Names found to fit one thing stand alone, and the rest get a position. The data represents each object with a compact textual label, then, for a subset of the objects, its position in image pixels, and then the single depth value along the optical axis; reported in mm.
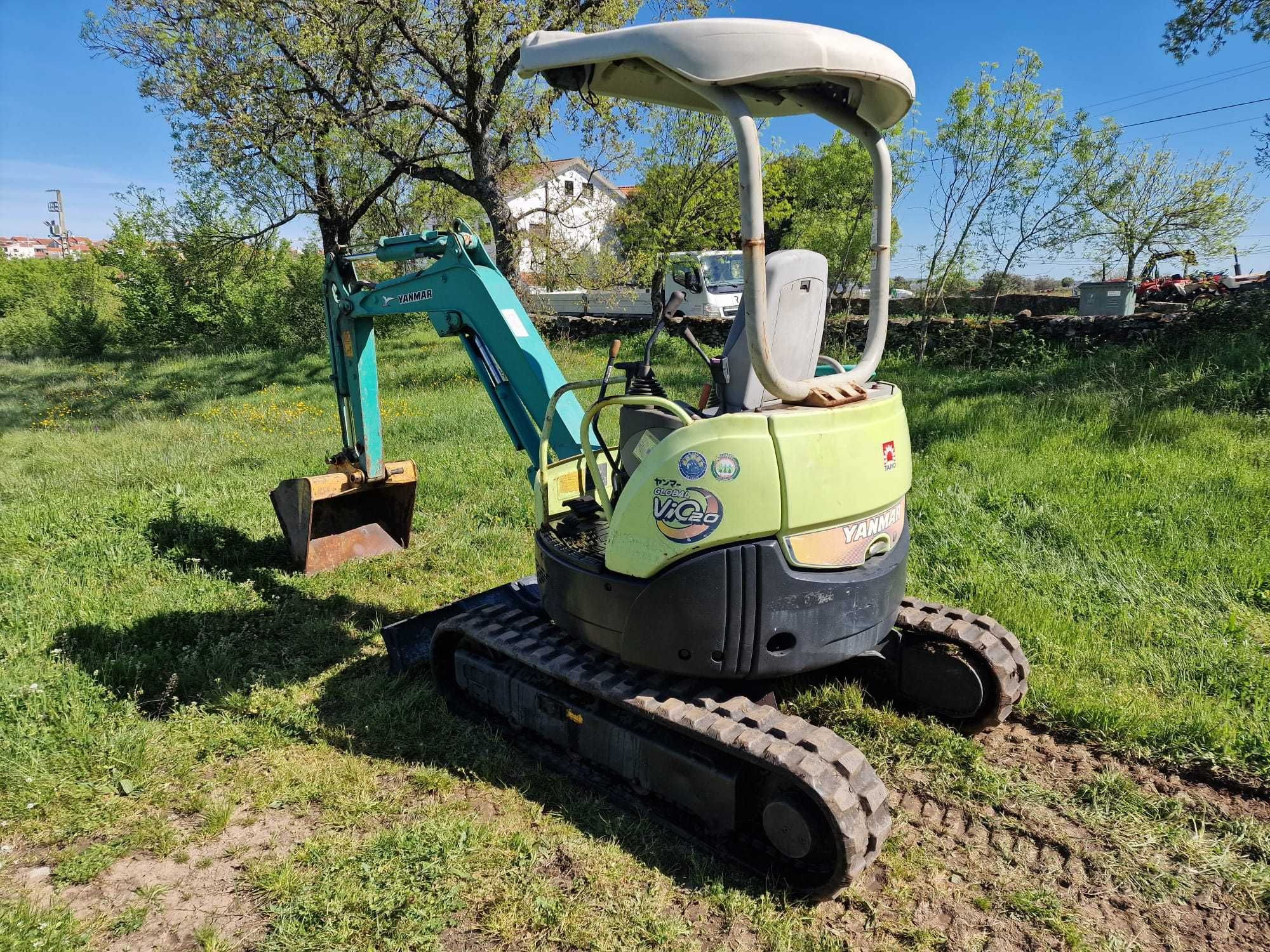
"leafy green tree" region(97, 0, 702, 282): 12031
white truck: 17656
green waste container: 14375
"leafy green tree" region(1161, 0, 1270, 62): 10977
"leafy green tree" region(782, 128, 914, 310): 18625
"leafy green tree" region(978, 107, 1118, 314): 11766
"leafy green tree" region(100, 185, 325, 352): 21219
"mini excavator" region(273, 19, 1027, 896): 2678
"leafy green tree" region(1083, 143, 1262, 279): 26594
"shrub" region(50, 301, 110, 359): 22328
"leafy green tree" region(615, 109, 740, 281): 16797
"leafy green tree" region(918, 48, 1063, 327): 11672
